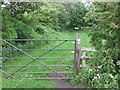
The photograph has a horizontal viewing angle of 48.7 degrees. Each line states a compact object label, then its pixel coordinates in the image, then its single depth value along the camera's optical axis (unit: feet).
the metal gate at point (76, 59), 11.17
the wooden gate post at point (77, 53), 11.13
